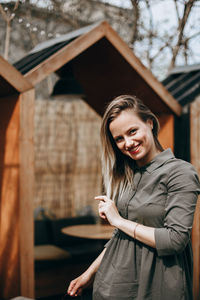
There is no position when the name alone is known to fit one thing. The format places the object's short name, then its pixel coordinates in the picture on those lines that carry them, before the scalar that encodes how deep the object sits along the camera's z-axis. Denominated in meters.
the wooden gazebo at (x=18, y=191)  3.64
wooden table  5.40
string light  5.73
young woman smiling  1.71
